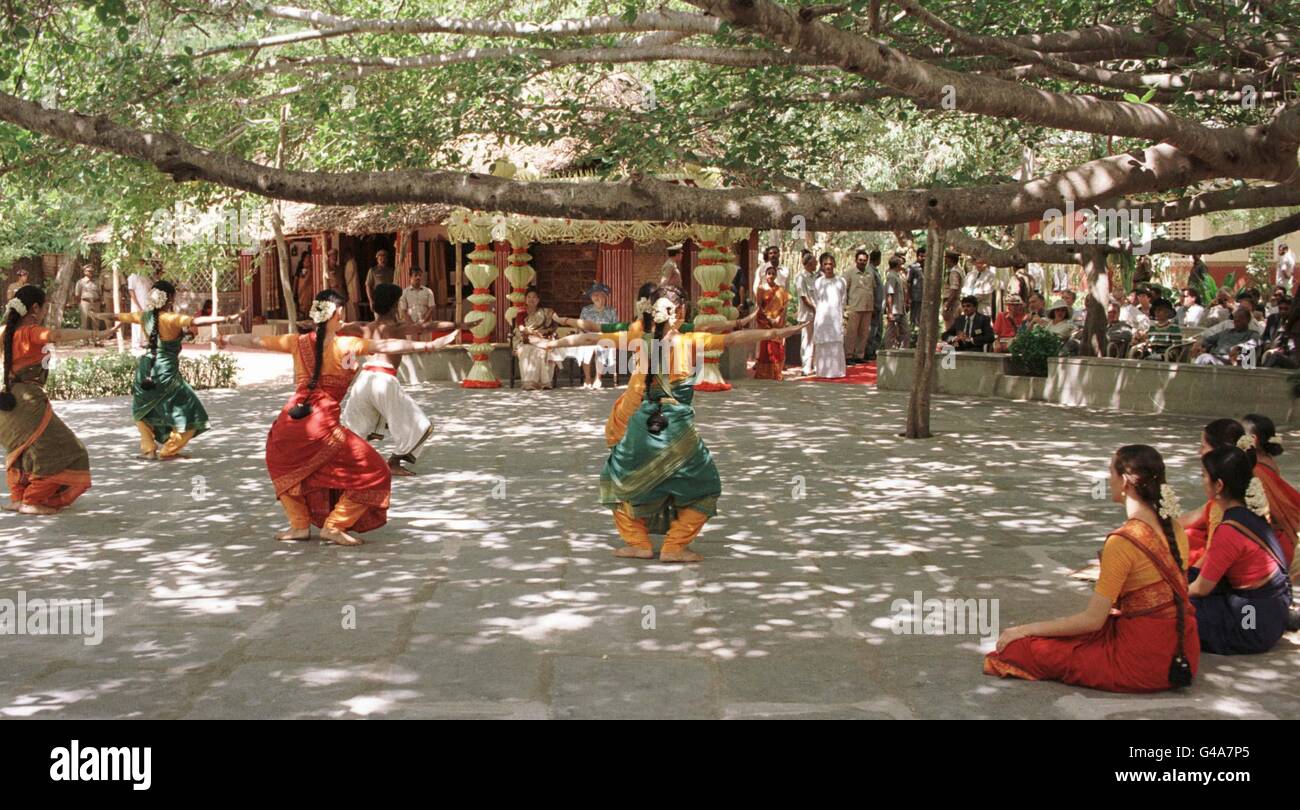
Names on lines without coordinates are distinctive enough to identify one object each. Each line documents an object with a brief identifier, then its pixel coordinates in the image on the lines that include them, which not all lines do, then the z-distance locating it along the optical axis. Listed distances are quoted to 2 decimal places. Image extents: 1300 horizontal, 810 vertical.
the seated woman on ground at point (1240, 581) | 5.77
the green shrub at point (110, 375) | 17.44
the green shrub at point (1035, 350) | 16.42
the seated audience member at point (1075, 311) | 17.78
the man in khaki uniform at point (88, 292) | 26.31
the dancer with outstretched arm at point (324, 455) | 8.06
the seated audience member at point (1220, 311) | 17.43
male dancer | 10.64
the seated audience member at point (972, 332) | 17.95
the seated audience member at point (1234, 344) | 14.62
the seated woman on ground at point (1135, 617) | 5.26
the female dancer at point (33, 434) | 9.16
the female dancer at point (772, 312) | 18.64
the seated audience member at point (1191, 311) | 18.28
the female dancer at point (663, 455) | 7.62
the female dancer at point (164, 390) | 11.34
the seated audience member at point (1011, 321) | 20.52
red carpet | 19.28
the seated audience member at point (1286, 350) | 13.74
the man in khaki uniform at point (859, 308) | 20.53
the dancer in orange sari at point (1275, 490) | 6.45
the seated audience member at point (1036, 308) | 18.47
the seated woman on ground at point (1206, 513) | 6.18
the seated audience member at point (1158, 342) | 16.28
